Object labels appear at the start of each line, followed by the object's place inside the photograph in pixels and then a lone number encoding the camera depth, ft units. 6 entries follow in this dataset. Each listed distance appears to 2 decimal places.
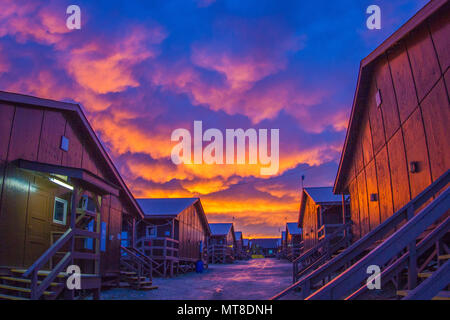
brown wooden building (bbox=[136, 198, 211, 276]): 81.23
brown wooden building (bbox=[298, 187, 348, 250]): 78.72
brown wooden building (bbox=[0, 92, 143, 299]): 31.62
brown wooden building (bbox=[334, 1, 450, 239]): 23.38
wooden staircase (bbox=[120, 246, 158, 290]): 52.32
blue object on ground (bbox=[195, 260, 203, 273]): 99.29
